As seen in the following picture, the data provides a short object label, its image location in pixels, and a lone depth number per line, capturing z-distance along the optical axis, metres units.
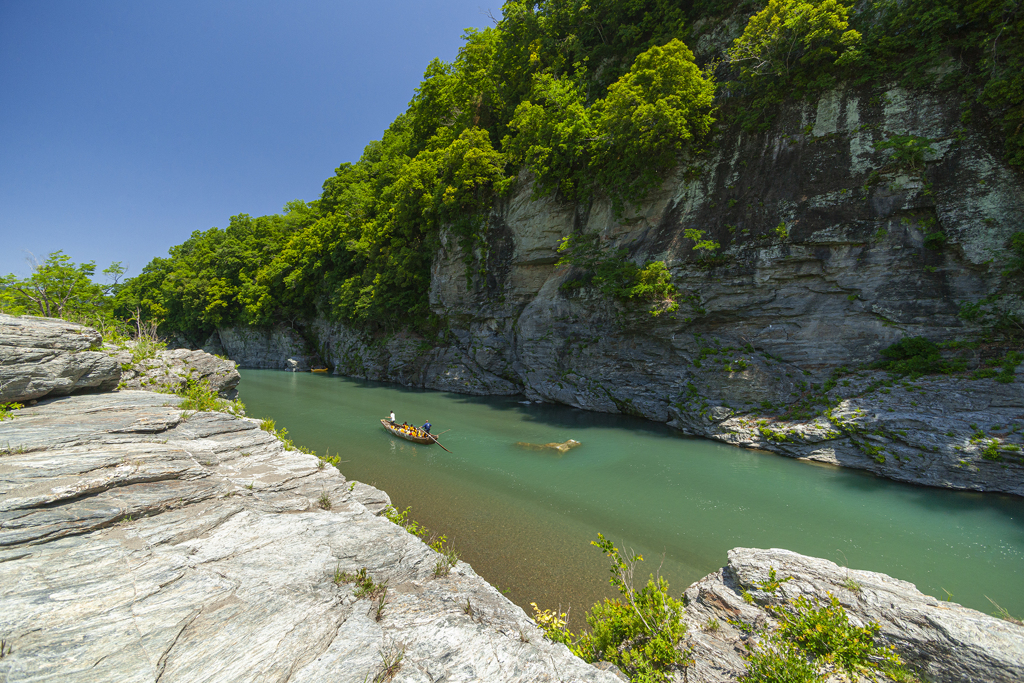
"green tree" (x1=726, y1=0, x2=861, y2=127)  12.40
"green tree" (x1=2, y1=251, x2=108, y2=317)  16.12
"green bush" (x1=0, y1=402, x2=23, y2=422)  6.72
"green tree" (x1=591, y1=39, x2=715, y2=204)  14.38
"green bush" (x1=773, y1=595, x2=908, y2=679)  3.43
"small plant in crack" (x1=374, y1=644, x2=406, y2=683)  2.85
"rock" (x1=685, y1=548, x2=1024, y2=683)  3.36
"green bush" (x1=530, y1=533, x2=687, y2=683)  3.74
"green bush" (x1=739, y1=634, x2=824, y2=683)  3.16
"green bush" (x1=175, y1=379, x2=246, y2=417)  9.28
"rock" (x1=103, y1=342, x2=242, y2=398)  11.48
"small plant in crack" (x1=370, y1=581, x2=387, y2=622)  3.59
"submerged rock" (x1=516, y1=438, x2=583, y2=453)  13.28
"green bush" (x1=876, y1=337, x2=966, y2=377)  10.80
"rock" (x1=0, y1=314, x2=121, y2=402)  7.58
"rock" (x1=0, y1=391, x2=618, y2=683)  2.82
